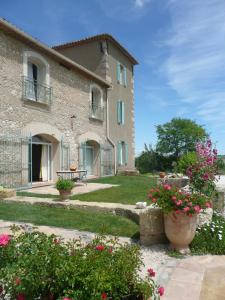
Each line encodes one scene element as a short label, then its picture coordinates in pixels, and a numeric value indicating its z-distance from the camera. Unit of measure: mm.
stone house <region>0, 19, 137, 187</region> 10219
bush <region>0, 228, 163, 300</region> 1939
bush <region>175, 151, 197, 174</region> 12219
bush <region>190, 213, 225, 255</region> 4109
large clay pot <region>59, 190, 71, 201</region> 7500
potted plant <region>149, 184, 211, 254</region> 3947
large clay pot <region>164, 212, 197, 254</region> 4004
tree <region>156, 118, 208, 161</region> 32594
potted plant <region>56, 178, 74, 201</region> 7488
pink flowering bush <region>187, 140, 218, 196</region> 6090
